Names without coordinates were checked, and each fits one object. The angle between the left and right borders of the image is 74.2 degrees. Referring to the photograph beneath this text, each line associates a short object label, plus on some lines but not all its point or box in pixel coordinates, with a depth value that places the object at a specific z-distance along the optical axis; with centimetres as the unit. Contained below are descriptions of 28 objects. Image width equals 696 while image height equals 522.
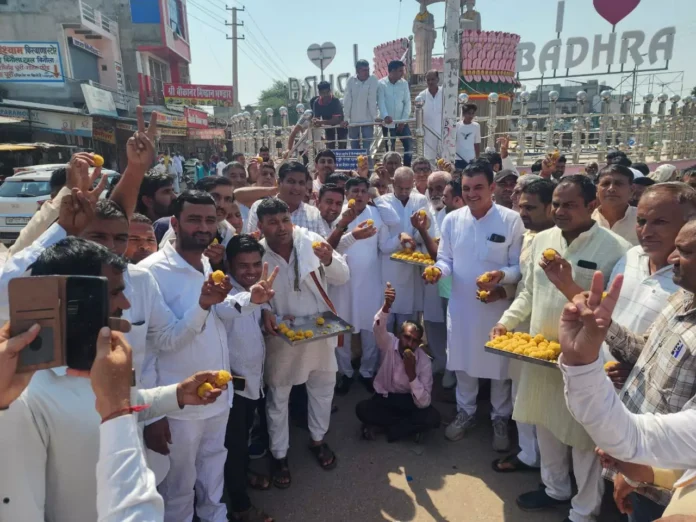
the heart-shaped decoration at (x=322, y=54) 1388
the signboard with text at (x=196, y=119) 2647
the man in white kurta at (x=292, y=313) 343
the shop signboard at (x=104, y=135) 2150
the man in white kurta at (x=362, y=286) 479
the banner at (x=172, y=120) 2431
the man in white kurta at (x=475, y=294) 380
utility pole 2958
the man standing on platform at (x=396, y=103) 922
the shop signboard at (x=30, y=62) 1969
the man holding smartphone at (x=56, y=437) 134
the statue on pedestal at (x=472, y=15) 2070
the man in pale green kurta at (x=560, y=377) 279
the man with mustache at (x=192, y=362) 263
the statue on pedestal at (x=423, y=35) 2023
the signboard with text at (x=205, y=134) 2741
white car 1063
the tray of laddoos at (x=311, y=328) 310
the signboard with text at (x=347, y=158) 838
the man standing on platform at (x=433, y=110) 915
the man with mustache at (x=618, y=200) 356
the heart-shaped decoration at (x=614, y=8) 1863
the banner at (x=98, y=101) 2025
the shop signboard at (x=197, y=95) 2992
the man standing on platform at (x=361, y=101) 920
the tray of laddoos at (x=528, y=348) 269
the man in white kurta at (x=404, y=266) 505
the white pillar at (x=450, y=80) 727
